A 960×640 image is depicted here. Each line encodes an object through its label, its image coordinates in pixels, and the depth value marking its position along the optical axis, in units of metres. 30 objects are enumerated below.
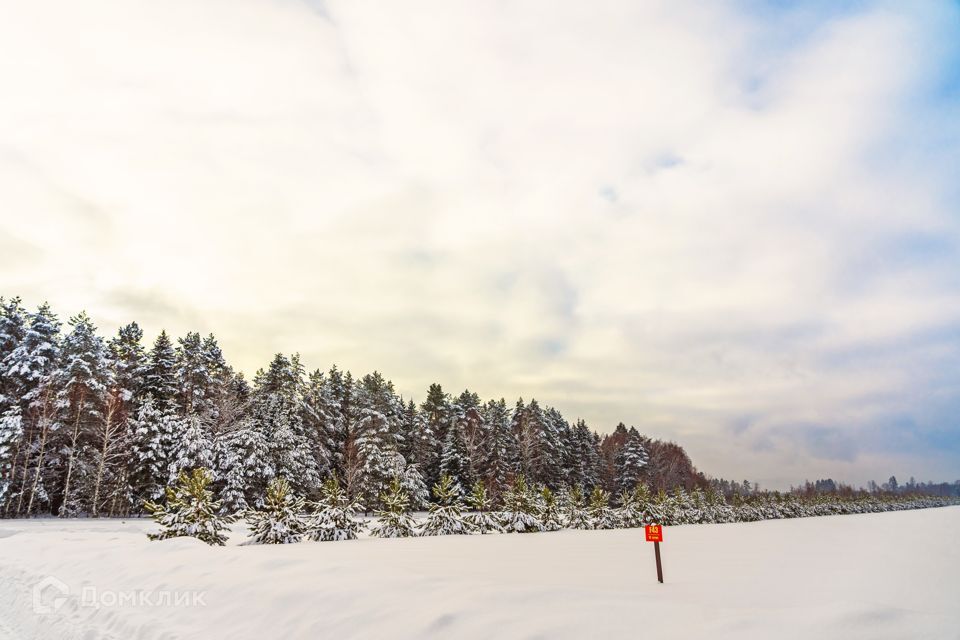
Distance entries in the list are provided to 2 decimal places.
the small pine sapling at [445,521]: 22.55
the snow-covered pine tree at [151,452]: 35.69
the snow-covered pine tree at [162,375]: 38.75
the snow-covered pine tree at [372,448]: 42.41
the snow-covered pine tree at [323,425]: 45.50
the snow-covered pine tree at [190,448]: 34.94
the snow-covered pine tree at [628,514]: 29.91
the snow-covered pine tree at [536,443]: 59.66
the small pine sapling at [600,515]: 28.72
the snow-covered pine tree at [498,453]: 51.75
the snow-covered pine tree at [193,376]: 41.93
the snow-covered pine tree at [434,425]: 54.03
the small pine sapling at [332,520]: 19.42
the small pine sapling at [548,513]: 26.40
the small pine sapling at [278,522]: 17.91
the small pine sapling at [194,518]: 17.14
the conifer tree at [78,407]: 36.62
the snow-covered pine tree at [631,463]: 65.38
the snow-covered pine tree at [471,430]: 52.60
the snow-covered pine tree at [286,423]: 39.03
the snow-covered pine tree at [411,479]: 42.81
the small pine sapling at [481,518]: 24.11
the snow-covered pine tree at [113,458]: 36.69
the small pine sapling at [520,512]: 24.97
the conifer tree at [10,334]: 37.53
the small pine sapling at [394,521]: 21.55
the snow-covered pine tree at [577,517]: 28.64
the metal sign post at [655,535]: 9.45
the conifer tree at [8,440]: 32.31
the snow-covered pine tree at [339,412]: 48.09
